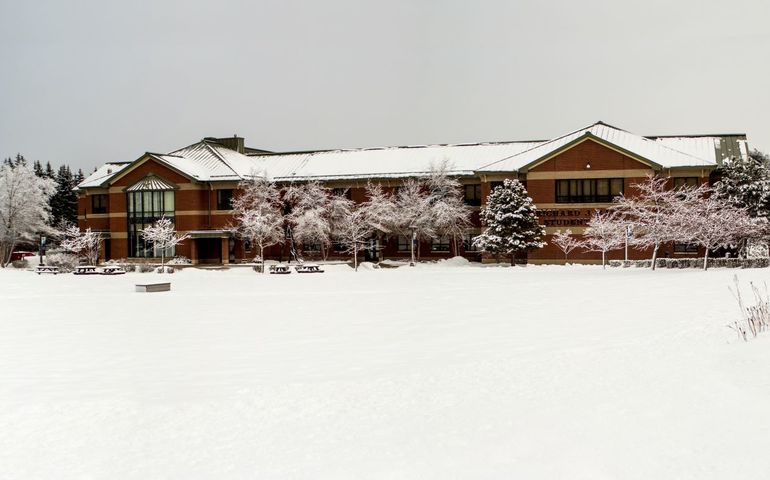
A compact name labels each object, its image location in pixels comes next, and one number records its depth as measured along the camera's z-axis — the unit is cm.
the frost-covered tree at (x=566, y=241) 5572
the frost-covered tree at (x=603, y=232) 5103
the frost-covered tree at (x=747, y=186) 5178
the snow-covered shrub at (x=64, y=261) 5634
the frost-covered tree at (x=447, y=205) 5850
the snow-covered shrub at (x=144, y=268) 5503
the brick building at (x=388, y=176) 5638
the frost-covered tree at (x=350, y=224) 5900
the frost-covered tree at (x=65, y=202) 9706
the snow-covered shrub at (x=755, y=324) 1509
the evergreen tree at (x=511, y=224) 5416
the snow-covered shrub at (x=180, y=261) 6077
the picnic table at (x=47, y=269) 5384
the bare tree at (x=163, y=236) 5975
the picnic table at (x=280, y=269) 4934
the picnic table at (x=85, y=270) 5203
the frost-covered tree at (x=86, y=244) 6297
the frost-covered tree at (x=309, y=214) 6059
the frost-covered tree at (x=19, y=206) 7150
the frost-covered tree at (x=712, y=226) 3988
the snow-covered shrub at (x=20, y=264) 6708
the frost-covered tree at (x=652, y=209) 4244
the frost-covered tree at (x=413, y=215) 5909
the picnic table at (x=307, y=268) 4959
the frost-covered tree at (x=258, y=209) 5966
